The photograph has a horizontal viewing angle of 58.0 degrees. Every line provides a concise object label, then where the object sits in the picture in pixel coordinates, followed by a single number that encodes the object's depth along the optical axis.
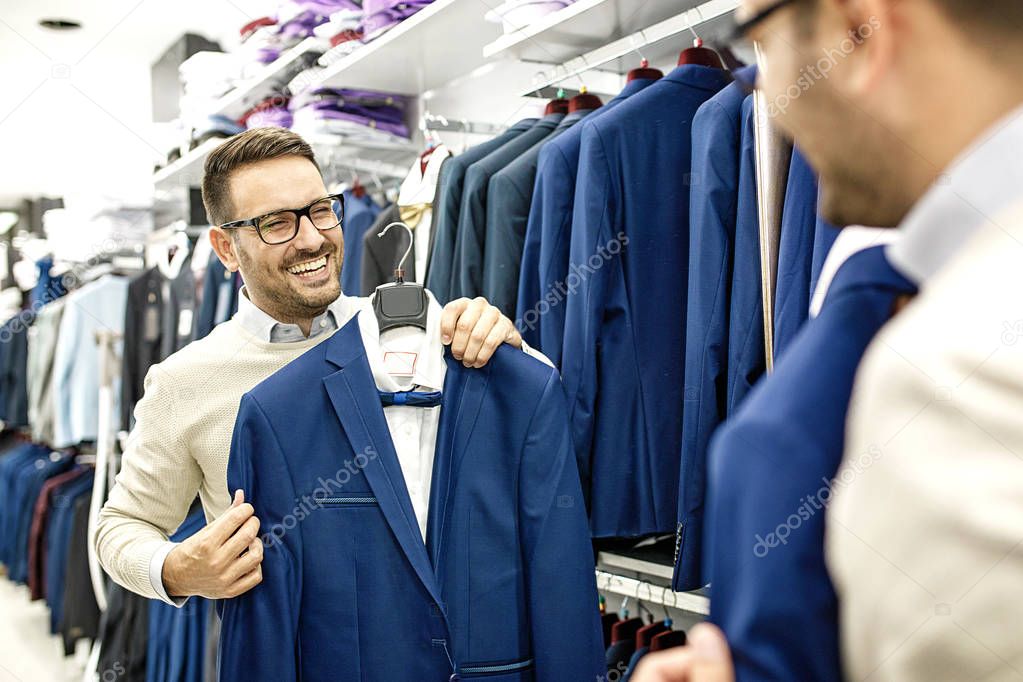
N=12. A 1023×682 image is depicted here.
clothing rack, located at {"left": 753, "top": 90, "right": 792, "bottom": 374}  1.64
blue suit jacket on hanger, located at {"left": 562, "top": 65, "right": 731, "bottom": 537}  2.04
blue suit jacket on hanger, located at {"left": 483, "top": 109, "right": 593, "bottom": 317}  2.33
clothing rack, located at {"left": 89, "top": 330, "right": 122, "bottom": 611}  3.87
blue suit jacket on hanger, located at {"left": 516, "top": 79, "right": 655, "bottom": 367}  2.14
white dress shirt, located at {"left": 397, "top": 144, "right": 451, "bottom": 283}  2.74
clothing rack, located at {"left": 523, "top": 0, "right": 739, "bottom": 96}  2.09
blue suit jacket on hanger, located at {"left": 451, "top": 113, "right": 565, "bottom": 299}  2.42
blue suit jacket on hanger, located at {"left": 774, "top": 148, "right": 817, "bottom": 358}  1.56
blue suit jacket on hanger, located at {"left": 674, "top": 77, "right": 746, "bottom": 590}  1.84
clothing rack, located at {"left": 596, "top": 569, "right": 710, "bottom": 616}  2.04
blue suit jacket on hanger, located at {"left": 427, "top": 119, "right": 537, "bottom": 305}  2.49
